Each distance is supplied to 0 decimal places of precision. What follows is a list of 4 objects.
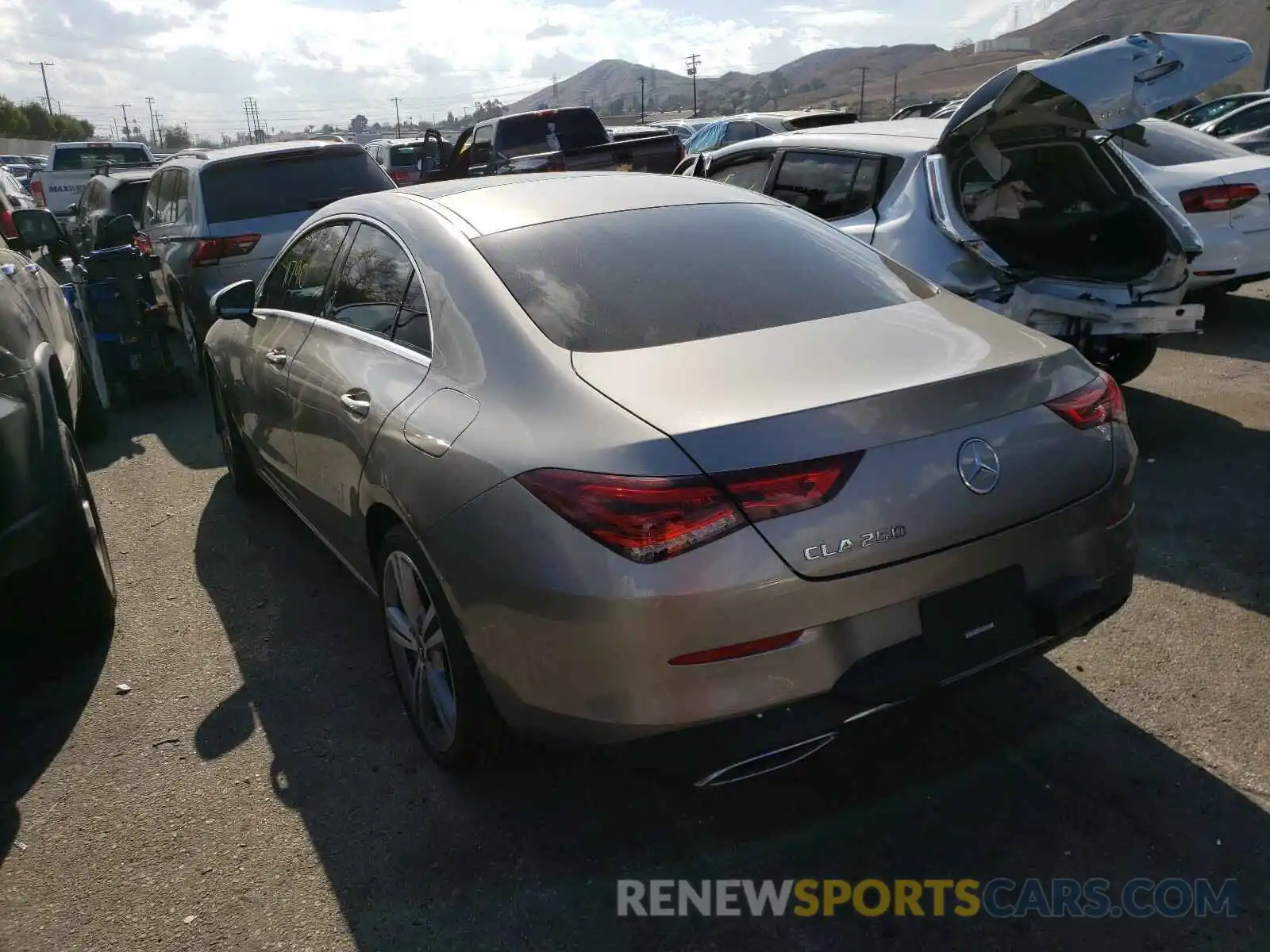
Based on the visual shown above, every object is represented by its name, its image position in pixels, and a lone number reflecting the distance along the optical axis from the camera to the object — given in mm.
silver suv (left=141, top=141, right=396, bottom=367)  7801
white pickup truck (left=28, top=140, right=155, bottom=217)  20562
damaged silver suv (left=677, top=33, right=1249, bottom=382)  4684
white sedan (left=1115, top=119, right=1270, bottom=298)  7008
